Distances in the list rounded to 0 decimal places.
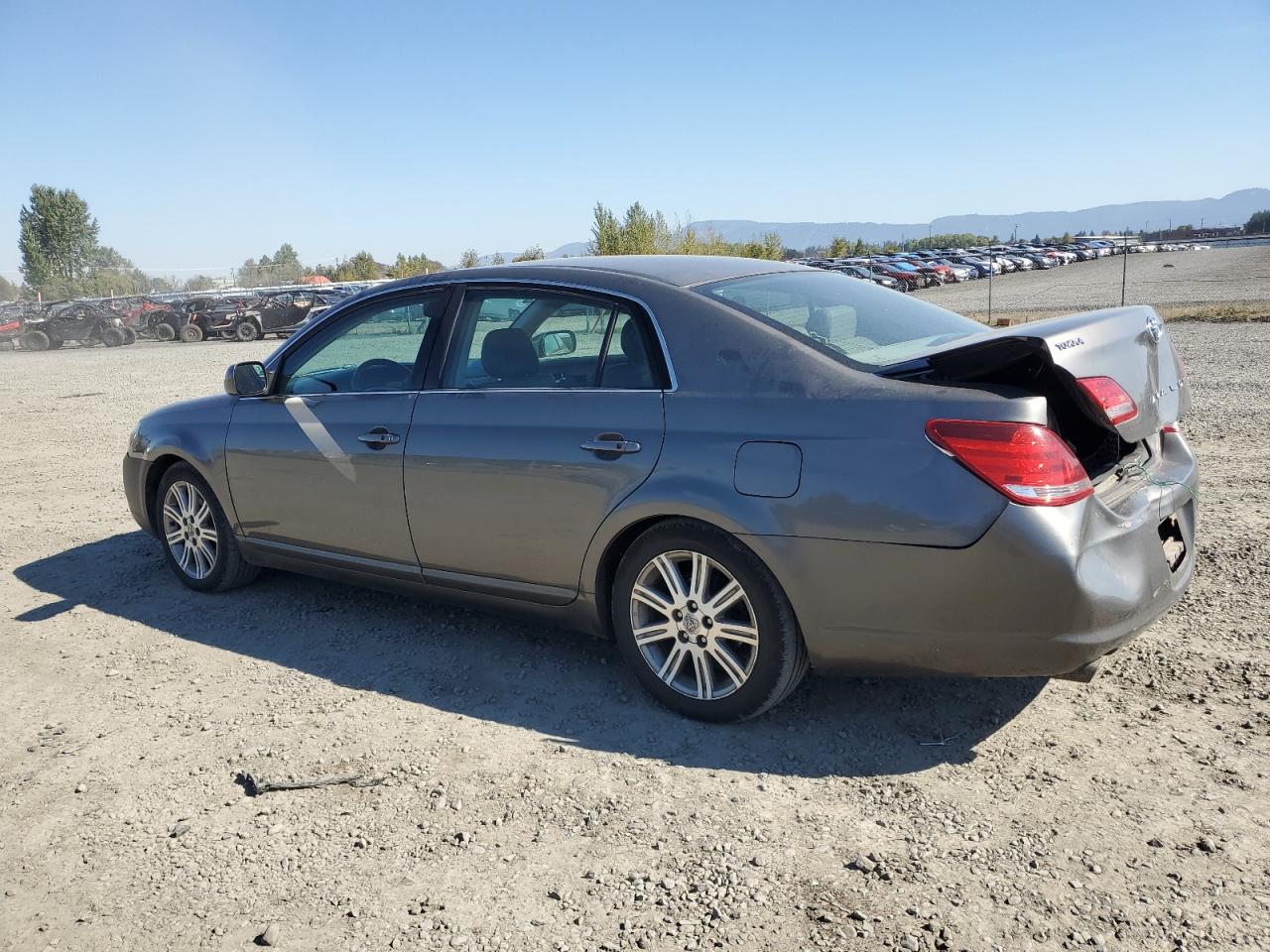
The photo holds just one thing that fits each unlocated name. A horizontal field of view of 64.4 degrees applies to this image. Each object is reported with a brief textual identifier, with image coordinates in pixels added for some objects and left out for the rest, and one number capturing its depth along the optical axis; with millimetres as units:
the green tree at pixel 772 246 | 48500
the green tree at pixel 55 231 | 87250
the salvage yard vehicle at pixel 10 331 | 36531
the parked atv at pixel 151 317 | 36250
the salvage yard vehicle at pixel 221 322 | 33906
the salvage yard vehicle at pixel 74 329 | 35938
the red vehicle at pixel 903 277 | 49419
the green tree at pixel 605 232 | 36094
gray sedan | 3055
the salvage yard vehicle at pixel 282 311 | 33719
